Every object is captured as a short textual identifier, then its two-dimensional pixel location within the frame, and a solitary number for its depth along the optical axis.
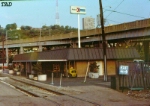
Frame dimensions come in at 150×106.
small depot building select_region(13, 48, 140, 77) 39.44
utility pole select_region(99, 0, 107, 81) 29.45
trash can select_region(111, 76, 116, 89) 20.07
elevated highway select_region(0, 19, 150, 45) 48.99
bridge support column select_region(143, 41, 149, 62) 61.47
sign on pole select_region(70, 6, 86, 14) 54.91
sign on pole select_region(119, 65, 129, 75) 19.34
